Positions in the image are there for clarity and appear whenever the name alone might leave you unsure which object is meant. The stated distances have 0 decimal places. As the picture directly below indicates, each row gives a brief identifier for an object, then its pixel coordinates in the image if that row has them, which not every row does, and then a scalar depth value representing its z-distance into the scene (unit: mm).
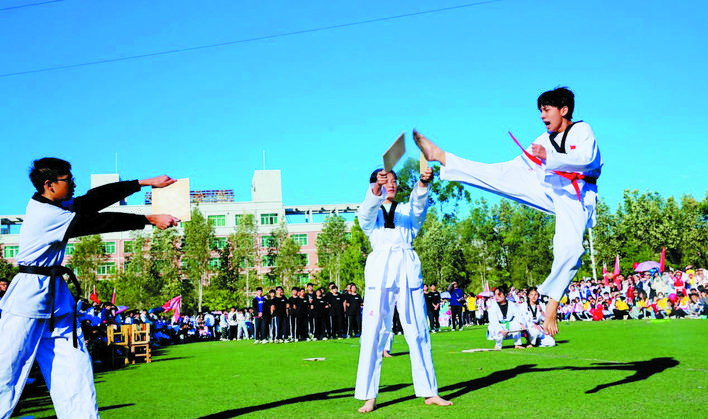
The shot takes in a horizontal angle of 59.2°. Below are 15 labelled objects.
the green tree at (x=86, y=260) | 62906
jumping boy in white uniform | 6074
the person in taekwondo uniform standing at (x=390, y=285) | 6465
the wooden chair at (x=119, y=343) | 14305
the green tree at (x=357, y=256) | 52034
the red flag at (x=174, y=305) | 34688
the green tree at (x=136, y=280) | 59469
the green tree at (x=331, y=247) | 67044
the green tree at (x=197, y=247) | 63594
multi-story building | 87312
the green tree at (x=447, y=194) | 49938
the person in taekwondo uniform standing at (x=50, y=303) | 4590
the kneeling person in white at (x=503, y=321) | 13992
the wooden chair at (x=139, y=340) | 15352
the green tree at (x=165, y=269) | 61844
